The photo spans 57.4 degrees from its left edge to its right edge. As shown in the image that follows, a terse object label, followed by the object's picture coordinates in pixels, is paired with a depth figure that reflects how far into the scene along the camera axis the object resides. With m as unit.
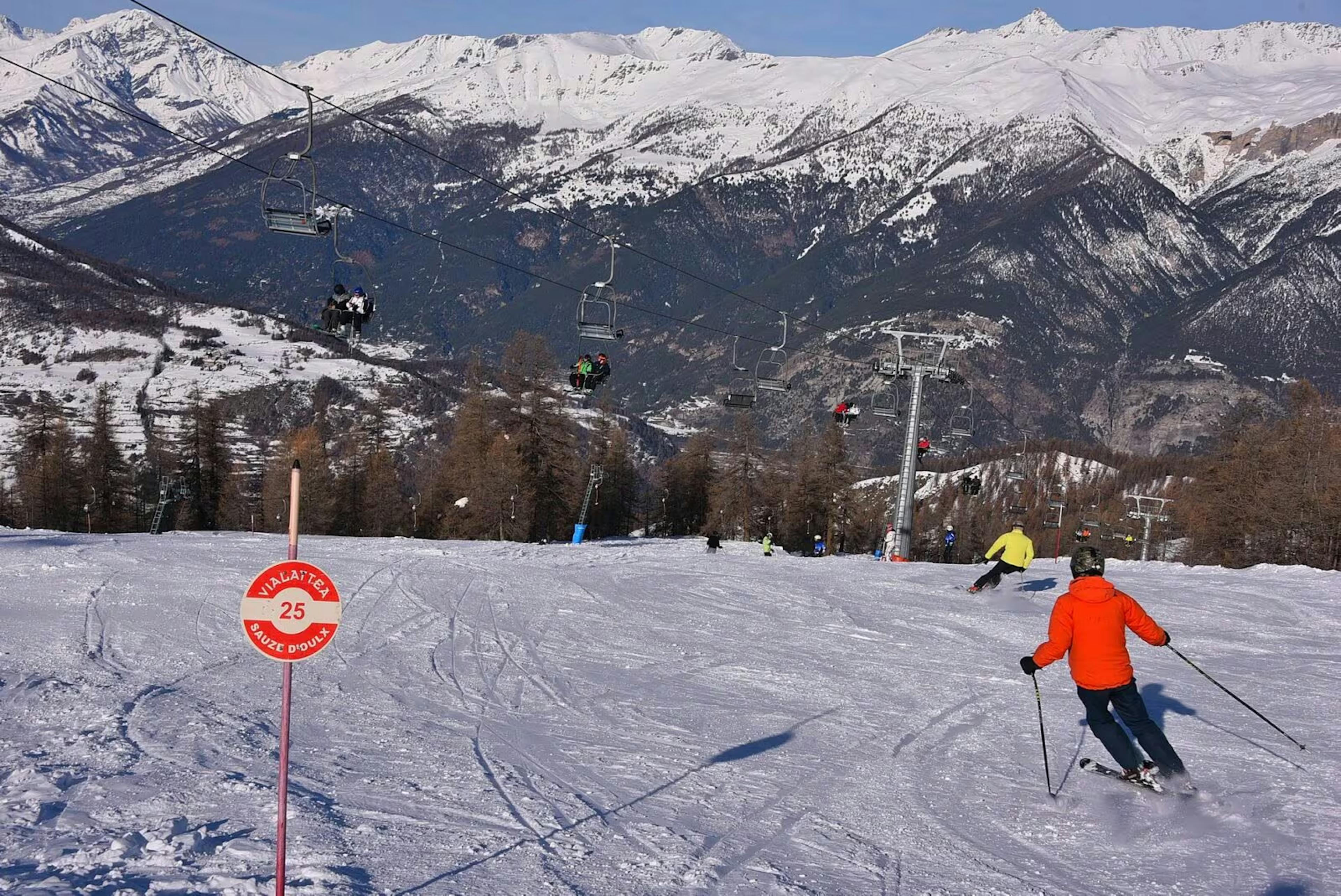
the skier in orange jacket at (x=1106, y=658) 10.03
